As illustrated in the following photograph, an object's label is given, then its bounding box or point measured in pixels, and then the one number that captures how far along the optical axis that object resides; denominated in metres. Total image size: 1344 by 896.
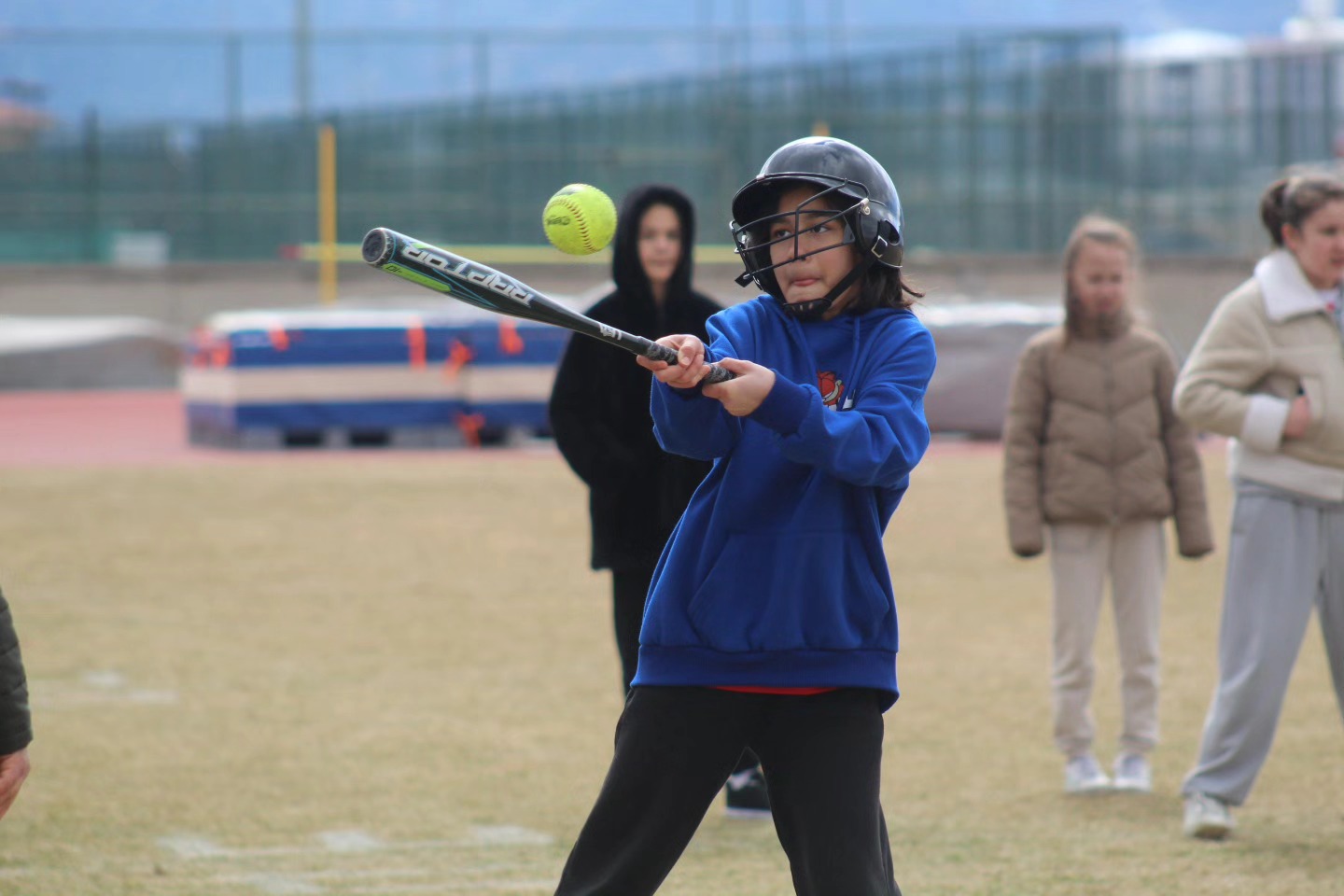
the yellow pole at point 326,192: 60.00
